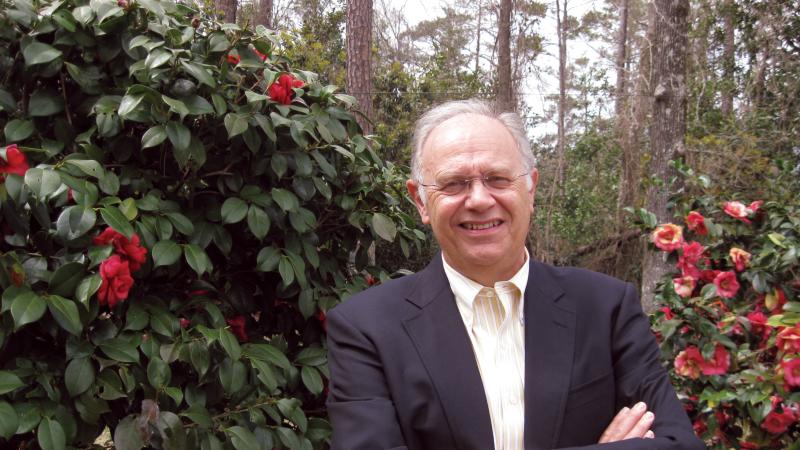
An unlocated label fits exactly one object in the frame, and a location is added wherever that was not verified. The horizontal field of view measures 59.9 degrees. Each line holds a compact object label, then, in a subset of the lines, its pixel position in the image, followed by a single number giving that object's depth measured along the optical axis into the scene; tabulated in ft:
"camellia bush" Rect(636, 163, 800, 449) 7.62
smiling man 5.05
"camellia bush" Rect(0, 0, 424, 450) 5.28
